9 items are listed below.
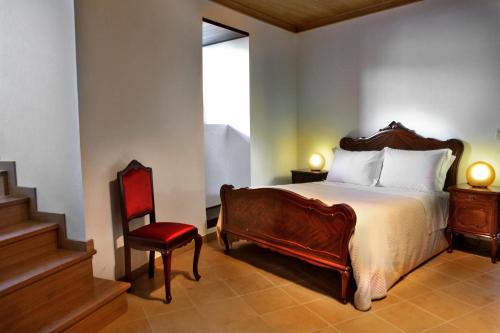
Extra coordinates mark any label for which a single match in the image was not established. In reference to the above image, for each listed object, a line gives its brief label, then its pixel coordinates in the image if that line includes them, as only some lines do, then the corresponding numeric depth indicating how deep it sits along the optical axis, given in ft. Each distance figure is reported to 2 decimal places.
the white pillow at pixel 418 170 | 11.89
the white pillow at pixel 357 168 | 13.17
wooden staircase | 6.64
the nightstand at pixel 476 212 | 10.76
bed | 8.38
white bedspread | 8.30
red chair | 8.67
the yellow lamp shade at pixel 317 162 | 16.17
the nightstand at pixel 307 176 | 15.74
